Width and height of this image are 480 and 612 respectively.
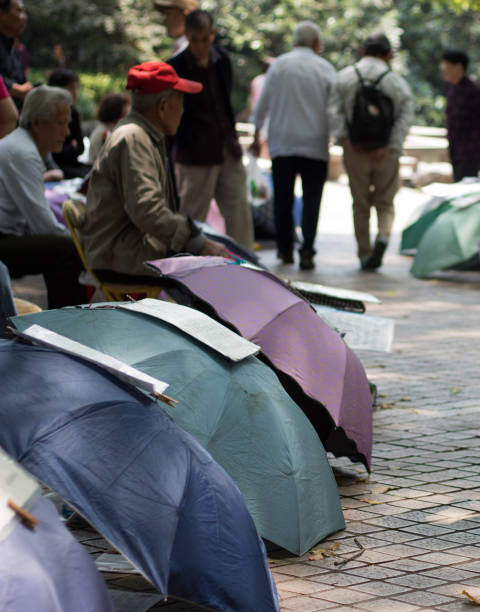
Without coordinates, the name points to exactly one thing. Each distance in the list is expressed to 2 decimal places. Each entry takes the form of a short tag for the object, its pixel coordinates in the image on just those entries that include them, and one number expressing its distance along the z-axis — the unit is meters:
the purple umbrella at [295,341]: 4.20
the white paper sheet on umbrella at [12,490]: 2.36
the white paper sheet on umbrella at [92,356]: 2.96
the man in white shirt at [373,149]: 10.63
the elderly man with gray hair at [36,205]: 6.54
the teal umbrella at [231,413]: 3.60
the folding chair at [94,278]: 5.93
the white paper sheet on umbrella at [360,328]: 5.18
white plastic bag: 12.78
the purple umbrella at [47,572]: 2.26
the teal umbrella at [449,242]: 10.45
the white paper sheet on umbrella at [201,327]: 3.75
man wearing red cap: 5.63
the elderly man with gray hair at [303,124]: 10.86
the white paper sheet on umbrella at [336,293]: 5.38
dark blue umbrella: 2.72
